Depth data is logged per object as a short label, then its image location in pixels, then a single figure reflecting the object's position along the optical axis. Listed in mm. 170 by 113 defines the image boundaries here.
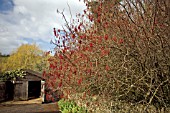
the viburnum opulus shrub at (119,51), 3324
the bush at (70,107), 9381
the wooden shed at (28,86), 20391
